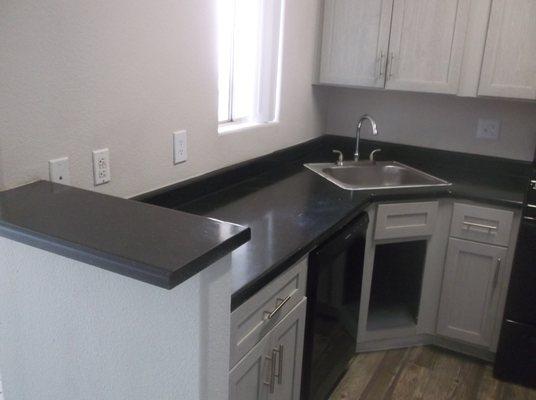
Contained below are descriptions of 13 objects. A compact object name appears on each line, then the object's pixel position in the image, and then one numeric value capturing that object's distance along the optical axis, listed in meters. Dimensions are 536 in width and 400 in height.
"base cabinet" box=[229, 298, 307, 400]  1.32
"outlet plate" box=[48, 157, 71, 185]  1.33
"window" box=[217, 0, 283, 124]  2.22
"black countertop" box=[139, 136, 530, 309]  1.45
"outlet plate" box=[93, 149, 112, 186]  1.46
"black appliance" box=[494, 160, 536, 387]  2.09
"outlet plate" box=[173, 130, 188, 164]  1.78
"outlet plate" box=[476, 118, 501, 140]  2.61
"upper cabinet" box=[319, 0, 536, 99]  2.23
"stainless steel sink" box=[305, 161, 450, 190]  2.63
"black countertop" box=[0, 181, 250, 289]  0.86
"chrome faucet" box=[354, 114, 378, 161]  2.58
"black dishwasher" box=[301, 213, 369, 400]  1.69
